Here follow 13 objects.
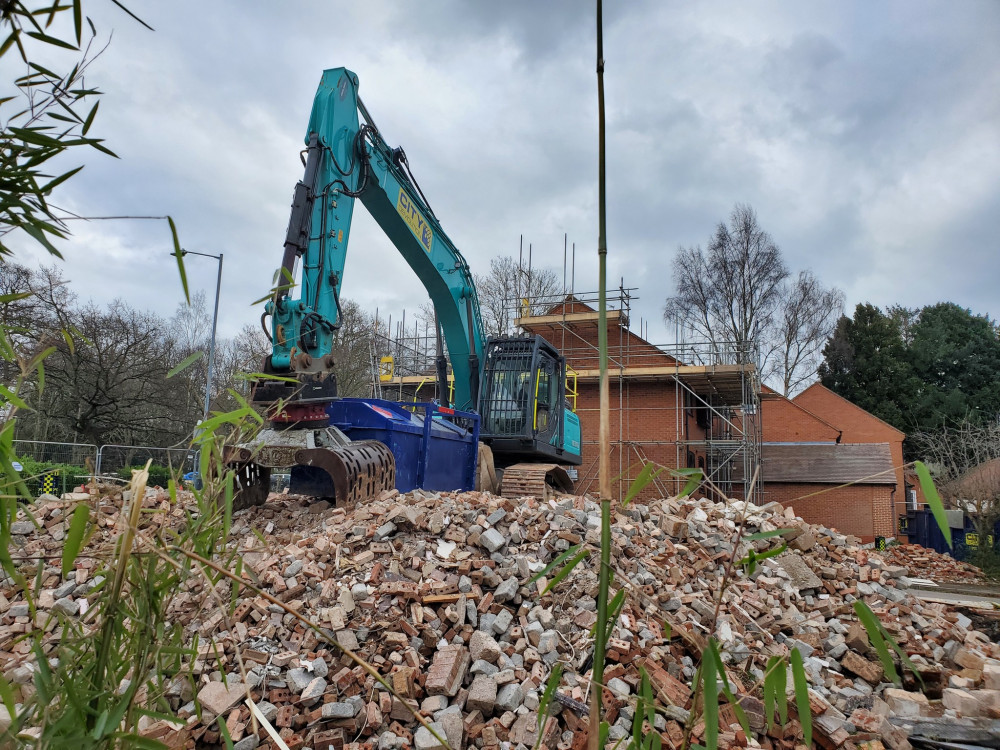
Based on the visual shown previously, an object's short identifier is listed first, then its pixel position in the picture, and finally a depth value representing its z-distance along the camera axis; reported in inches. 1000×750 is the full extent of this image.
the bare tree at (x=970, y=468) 690.8
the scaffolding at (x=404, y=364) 925.8
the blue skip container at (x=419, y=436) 280.7
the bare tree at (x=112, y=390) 705.6
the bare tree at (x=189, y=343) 1091.5
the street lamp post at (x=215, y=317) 718.3
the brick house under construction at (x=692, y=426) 848.3
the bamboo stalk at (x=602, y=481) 37.0
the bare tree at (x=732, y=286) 1167.0
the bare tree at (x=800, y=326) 1226.6
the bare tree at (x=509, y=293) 1039.0
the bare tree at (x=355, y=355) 1001.5
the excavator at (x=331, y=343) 246.4
